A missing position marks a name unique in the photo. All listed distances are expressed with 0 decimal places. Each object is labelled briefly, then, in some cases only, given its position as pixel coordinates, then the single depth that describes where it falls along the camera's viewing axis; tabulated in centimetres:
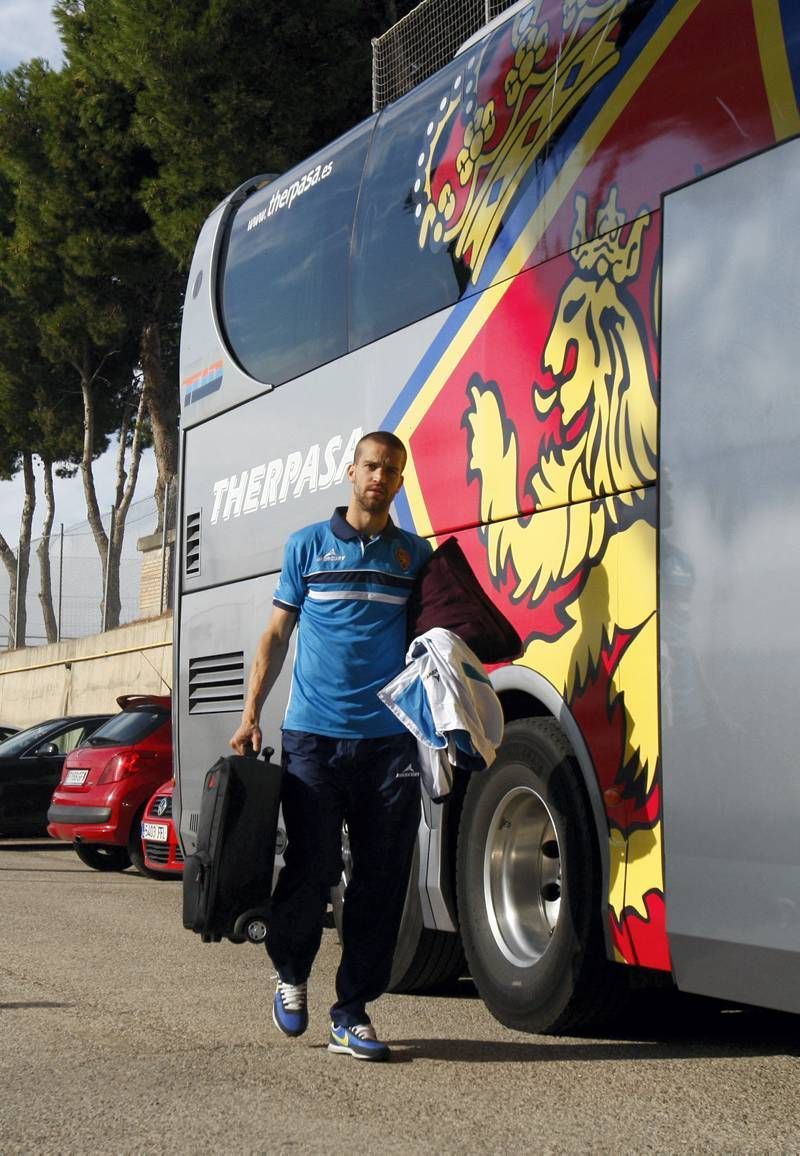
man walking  506
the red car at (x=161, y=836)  1165
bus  438
